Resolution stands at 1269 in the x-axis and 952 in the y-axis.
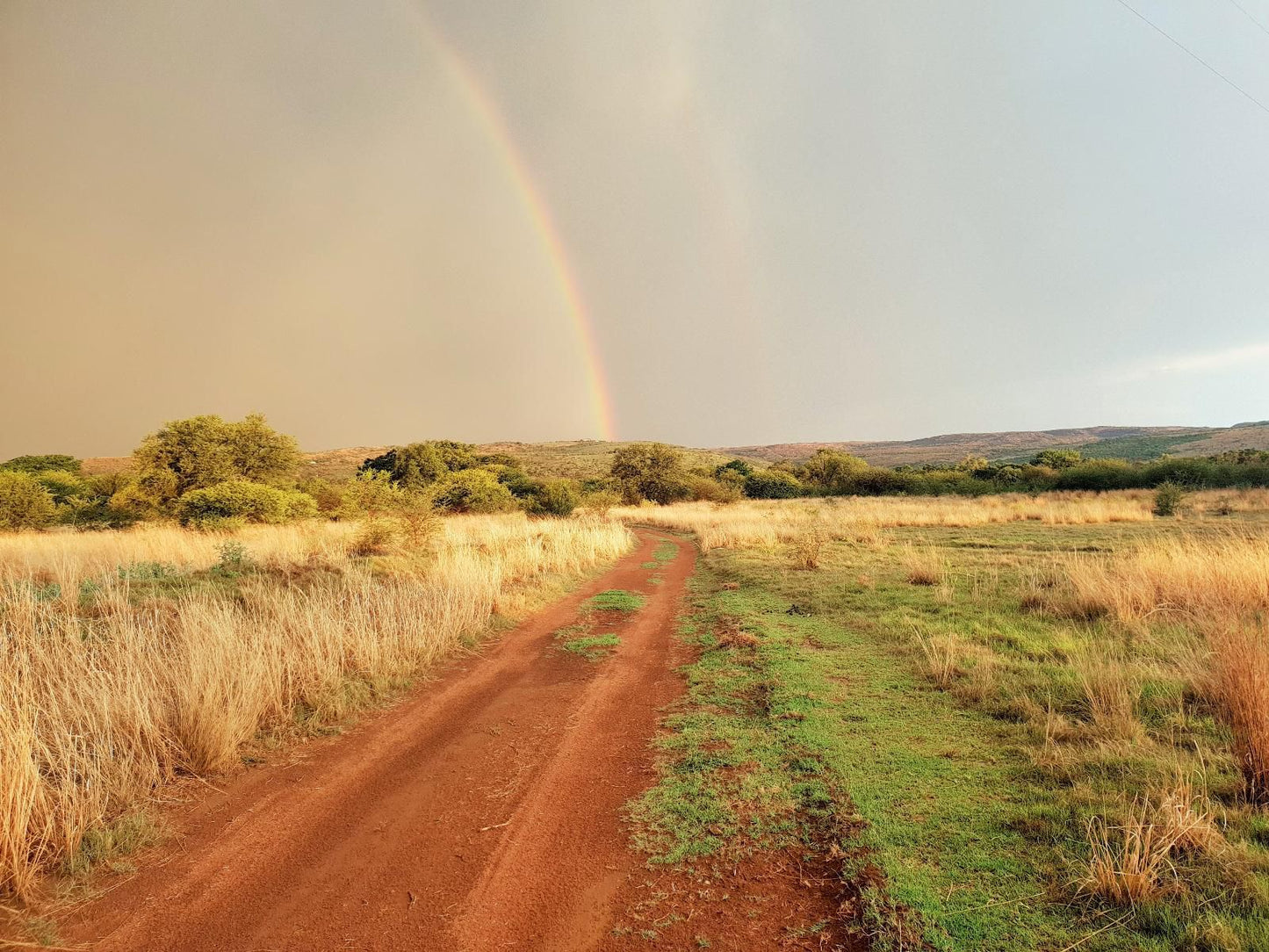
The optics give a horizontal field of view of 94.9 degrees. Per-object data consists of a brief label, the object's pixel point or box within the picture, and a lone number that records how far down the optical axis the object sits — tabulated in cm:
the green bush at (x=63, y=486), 3550
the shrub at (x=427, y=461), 5322
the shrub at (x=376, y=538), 1586
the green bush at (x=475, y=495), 3784
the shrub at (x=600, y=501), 4166
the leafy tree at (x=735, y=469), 7548
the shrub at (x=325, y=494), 3216
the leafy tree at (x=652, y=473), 5909
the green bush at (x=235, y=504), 2262
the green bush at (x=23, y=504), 2534
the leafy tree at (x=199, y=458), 2617
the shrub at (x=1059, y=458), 5488
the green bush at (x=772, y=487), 6469
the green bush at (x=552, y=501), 3950
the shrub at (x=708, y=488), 5472
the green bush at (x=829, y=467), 6812
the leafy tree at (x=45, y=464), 5538
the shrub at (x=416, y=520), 1545
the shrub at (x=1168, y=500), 2605
